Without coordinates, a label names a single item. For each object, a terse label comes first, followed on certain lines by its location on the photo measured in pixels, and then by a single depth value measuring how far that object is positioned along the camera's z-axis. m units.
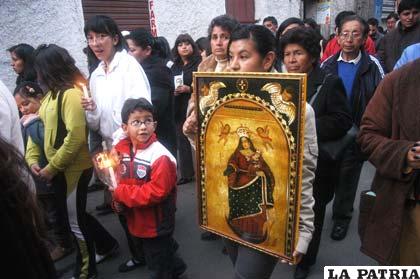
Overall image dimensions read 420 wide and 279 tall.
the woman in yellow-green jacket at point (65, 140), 2.58
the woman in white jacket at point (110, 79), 2.79
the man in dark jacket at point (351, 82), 3.20
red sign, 7.41
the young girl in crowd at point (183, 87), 4.57
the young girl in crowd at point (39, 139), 2.82
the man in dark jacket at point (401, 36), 3.93
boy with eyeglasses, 2.32
